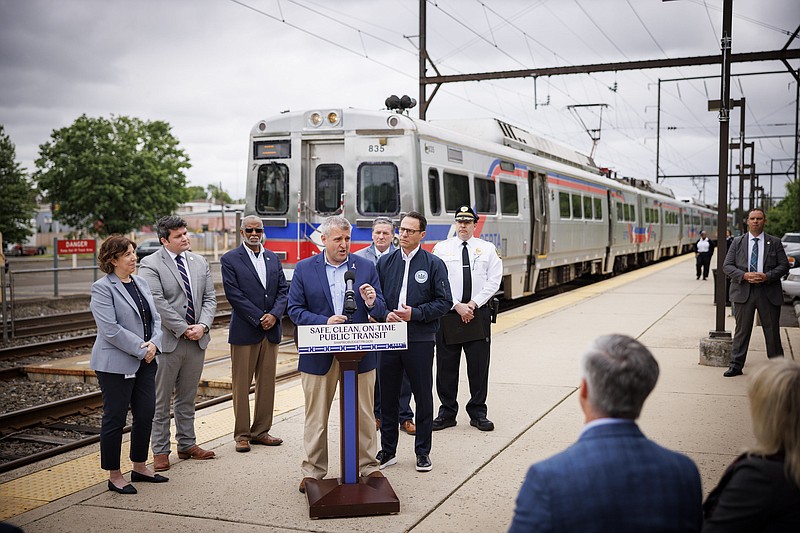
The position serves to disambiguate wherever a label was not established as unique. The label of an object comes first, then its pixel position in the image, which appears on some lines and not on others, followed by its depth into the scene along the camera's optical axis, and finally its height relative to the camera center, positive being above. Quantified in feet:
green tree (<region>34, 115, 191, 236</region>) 133.49 +8.76
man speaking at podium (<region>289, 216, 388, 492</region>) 17.37 -1.89
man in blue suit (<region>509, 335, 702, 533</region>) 7.95 -2.46
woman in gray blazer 17.76 -2.68
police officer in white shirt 22.99 -2.15
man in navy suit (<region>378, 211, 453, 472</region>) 19.33 -2.20
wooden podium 16.20 -5.39
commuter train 40.22 +2.49
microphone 15.99 -1.35
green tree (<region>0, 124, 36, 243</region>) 132.46 +5.71
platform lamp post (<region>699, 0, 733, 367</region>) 32.01 +0.13
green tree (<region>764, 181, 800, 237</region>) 152.97 +1.57
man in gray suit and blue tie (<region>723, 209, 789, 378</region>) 28.66 -2.04
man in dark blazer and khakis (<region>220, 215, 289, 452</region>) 21.08 -2.48
